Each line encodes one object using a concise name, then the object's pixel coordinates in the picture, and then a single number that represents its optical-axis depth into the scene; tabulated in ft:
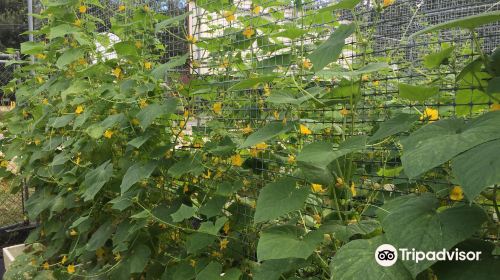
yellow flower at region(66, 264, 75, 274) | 6.84
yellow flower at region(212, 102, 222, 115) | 5.47
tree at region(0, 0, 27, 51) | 40.17
